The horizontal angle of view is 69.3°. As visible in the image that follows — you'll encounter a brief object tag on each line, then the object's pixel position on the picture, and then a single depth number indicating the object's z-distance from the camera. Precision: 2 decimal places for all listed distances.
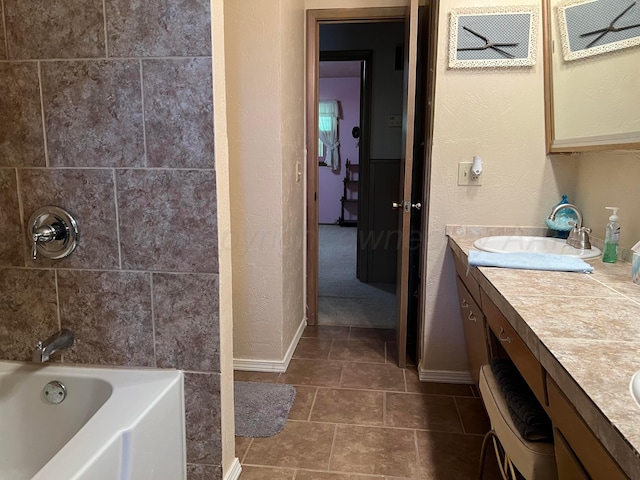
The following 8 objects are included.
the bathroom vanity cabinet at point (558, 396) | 0.70
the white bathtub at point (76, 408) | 1.31
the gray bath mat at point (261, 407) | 2.03
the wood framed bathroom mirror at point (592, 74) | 1.60
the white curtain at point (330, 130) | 7.66
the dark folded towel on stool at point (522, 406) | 1.16
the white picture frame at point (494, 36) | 2.11
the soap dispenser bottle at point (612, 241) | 1.67
